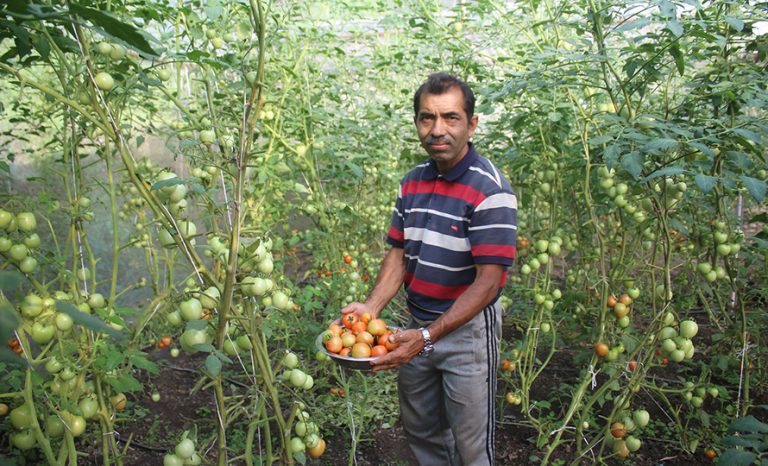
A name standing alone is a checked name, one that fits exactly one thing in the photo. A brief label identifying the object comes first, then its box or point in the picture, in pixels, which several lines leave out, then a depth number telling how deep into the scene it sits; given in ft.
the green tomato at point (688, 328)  6.33
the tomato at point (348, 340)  5.76
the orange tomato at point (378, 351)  5.57
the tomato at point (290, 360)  5.23
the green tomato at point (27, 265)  4.83
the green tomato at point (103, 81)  4.29
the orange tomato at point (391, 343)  5.69
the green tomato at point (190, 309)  4.03
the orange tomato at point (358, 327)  6.02
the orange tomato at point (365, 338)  5.75
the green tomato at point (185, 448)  4.57
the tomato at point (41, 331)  4.51
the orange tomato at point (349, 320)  6.17
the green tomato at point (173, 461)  4.58
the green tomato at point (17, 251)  4.70
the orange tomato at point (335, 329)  5.96
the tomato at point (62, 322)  4.56
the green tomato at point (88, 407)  5.13
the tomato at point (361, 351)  5.49
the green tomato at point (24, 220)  4.77
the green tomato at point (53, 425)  4.93
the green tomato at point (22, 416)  4.70
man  5.74
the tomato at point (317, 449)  5.84
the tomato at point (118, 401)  6.22
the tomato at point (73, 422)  4.91
